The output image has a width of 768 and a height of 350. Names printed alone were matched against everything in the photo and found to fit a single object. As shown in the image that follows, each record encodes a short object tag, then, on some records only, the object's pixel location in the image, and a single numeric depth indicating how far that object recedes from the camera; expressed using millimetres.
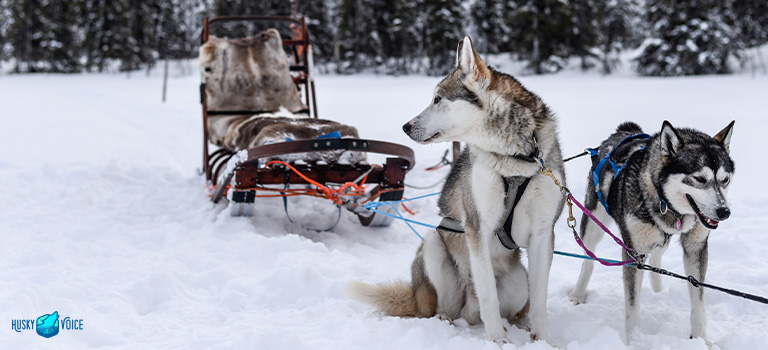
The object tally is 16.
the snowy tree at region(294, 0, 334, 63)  33844
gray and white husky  2568
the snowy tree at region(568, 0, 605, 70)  28781
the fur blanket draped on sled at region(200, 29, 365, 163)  6703
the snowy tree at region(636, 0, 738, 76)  23047
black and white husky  2424
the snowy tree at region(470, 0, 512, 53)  31331
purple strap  2705
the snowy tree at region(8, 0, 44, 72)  38281
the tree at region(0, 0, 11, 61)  42419
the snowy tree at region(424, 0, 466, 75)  30969
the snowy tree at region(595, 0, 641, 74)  30781
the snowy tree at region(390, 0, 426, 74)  32469
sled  4410
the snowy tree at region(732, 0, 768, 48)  23328
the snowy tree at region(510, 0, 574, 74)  28281
